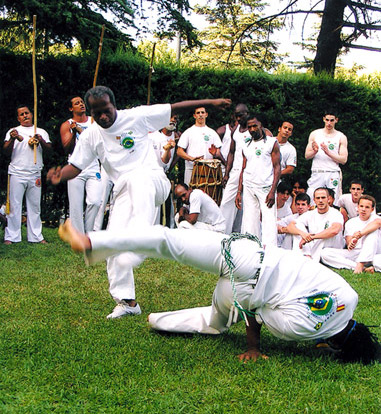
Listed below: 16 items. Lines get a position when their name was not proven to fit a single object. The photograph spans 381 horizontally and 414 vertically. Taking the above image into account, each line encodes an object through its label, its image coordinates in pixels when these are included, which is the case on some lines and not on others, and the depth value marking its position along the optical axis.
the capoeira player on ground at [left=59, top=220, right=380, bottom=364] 3.68
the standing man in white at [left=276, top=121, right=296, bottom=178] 10.16
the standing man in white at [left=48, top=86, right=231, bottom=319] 5.02
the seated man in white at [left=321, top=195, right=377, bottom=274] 7.96
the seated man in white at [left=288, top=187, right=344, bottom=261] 8.22
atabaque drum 10.05
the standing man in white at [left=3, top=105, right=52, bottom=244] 9.11
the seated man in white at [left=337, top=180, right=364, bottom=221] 9.30
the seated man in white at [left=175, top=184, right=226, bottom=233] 8.91
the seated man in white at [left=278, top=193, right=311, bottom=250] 8.80
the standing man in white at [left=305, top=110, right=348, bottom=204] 10.24
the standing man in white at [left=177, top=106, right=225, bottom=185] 10.24
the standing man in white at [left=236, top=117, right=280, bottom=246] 8.35
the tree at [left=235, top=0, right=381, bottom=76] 14.47
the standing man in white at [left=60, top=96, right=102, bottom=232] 8.69
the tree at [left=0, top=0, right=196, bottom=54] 10.66
